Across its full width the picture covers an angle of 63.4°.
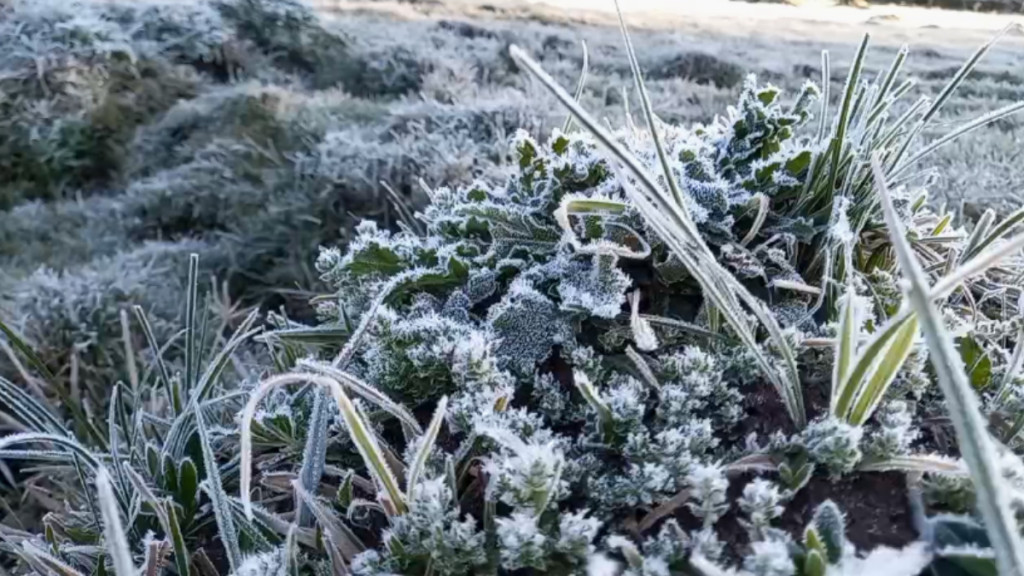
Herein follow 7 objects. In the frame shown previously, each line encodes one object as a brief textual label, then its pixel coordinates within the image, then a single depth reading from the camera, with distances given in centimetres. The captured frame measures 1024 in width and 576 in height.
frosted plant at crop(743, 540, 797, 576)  35
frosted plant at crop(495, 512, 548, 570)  40
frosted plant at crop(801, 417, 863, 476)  41
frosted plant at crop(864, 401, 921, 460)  41
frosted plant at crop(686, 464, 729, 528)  39
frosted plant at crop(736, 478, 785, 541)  39
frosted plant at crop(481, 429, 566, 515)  39
